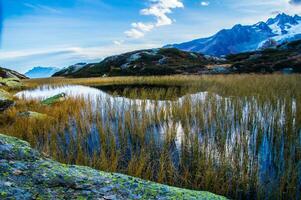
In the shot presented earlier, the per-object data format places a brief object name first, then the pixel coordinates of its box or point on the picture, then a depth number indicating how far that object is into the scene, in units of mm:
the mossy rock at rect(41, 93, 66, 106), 15912
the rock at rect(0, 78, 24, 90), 34438
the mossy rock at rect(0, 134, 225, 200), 2646
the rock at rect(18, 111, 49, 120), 11441
